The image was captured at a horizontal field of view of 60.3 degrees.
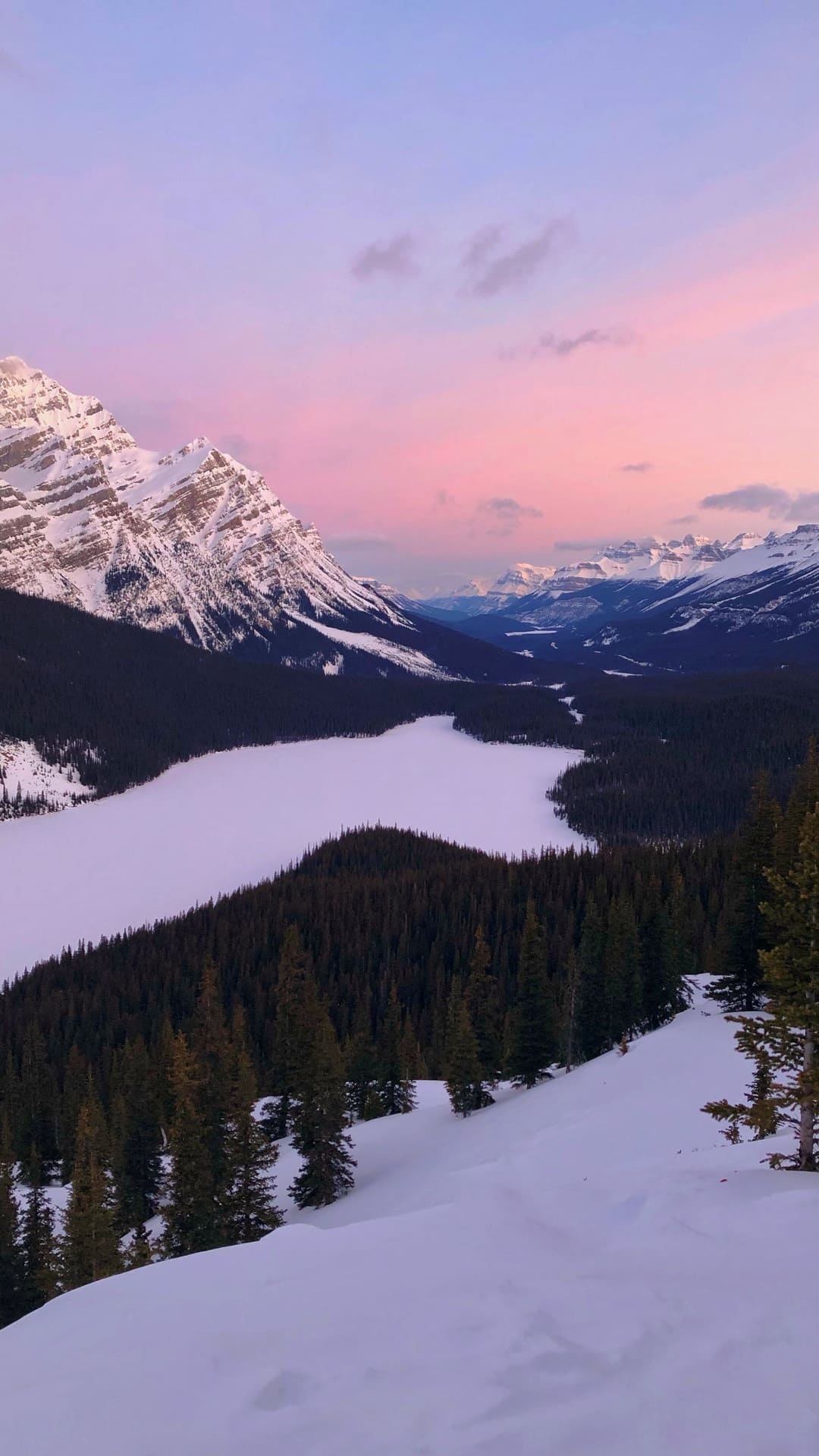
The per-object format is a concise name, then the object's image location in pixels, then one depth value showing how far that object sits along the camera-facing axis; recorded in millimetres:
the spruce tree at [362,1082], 49656
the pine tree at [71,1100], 52969
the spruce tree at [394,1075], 49250
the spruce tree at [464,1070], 40125
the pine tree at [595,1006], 46781
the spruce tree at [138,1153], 43938
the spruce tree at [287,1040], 40844
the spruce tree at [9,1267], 33562
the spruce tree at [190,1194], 32750
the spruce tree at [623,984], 45625
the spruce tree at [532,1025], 42656
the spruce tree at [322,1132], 35625
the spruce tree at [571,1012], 42250
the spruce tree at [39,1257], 32688
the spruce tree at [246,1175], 32625
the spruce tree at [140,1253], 31883
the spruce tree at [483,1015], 47531
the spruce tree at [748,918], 39156
